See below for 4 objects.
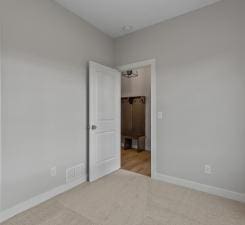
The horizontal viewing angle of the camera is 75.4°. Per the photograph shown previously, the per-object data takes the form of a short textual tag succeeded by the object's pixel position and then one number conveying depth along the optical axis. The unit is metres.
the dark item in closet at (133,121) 4.86
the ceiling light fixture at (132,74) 5.08
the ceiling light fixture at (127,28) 2.89
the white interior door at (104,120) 2.71
